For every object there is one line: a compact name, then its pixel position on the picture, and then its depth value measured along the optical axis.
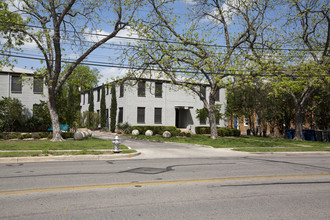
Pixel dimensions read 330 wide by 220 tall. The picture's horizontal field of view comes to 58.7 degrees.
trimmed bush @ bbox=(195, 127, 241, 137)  32.91
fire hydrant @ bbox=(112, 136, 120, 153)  14.01
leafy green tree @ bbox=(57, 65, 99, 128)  24.05
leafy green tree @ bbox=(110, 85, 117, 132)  34.41
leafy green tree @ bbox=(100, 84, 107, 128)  37.53
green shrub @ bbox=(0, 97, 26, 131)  23.56
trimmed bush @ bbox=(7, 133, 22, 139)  21.11
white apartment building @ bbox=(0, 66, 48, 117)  28.62
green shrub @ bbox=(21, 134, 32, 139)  21.45
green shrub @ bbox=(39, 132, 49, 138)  22.17
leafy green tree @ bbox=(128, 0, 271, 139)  22.66
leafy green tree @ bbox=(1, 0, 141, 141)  19.38
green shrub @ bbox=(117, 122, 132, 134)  31.03
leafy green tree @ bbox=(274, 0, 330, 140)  24.30
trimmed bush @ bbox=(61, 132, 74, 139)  23.06
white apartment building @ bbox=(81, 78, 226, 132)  32.91
